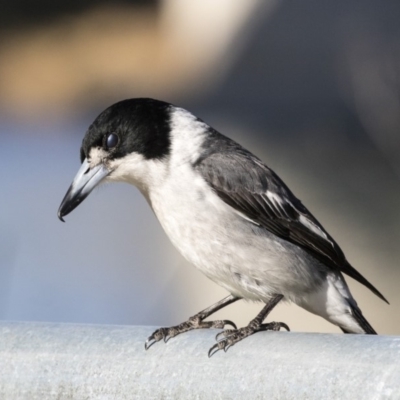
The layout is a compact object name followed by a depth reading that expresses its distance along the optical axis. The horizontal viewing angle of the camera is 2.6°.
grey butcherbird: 3.92
